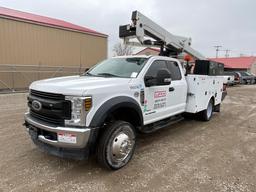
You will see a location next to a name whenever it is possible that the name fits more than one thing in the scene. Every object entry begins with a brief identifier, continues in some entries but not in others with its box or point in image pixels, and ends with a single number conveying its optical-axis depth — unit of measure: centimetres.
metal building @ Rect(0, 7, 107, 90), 1364
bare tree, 4236
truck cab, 284
